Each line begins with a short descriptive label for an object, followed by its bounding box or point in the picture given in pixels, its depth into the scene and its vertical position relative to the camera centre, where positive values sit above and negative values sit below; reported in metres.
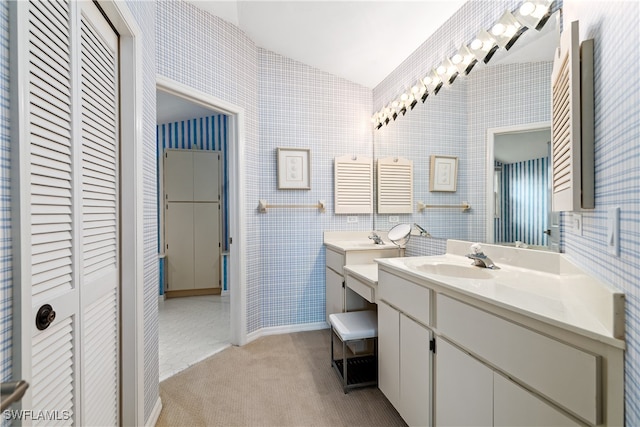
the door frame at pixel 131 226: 1.39 -0.07
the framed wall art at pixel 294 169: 2.81 +0.43
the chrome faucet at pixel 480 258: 1.51 -0.25
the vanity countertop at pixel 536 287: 0.72 -0.29
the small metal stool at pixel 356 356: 1.87 -0.97
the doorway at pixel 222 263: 2.39 -0.49
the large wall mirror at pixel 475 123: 1.42 +0.56
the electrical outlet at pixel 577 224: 1.07 -0.04
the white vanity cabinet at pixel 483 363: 0.71 -0.49
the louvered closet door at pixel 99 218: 1.07 -0.02
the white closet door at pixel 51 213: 0.77 +0.00
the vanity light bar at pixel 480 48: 1.40 +0.98
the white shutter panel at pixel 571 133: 0.92 +0.28
